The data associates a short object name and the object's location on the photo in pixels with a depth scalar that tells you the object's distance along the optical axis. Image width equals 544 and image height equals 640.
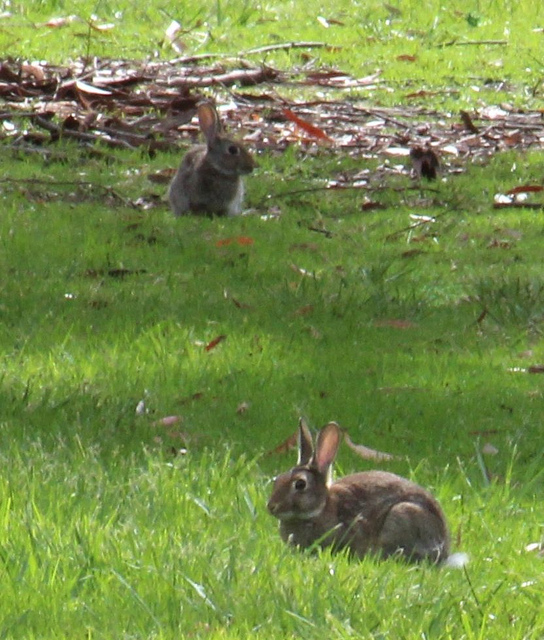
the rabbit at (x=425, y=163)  24.00
